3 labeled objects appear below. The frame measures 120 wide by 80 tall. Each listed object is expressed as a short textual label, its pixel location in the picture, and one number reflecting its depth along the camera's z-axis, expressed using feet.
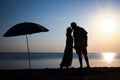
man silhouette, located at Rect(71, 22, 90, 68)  26.98
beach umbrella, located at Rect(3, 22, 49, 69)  26.34
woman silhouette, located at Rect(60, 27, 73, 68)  27.38
